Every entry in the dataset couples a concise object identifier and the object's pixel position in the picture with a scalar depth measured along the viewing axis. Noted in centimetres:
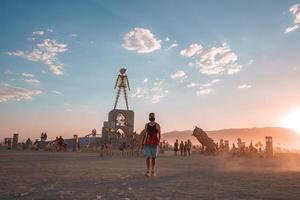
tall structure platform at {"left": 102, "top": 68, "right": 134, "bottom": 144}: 5500
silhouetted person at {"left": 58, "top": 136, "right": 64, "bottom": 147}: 3647
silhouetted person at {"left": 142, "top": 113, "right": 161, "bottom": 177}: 944
